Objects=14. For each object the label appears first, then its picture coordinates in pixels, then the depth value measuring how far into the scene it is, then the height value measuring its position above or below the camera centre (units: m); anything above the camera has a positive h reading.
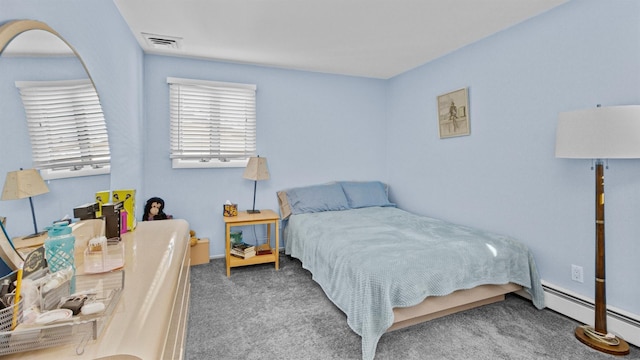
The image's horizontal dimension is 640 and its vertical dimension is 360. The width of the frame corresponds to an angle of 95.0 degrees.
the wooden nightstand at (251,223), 3.17 -0.57
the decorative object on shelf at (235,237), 3.44 -0.68
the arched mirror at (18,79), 0.92 +0.34
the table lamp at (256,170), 3.44 +0.12
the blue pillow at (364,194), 3.95 -0.20
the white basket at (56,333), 0.69 -0.38
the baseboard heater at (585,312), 1.97 -0.99
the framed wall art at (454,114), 3.17 +0.74
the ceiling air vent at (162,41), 2.87 +1.41
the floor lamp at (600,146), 1.76 +0.20
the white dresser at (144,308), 0.72 -0.41
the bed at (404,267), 1.91 -0.66
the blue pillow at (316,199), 3.64 -0.25
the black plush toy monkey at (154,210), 3.17 -0.33
